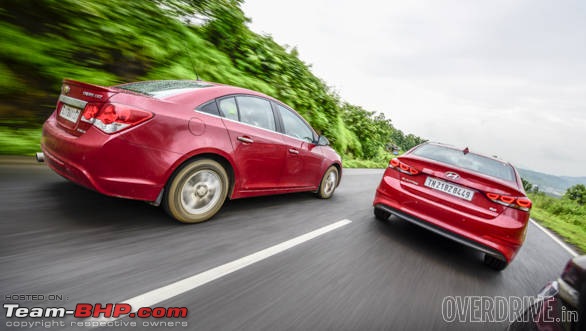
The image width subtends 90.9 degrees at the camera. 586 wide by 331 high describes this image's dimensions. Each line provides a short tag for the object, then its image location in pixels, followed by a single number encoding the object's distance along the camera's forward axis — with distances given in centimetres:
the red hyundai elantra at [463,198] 324
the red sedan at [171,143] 251
